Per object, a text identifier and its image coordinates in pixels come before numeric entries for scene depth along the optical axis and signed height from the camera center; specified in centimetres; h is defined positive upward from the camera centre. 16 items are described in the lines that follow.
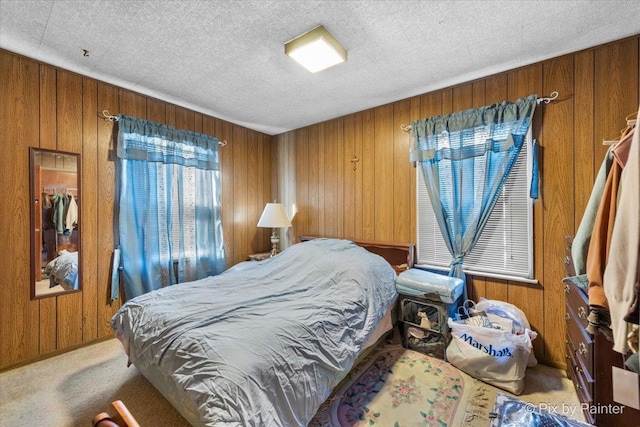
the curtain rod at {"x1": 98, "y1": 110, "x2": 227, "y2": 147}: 260 +95
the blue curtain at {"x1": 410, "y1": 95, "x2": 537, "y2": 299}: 227 +48
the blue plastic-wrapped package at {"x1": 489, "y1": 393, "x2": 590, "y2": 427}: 101 -82
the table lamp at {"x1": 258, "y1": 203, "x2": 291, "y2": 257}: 356 -8
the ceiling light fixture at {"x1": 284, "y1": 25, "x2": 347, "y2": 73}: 183 +120
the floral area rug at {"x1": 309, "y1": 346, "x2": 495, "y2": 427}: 164 -129
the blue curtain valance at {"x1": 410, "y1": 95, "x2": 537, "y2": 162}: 222 +75
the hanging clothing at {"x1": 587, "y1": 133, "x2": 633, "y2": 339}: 96 -14
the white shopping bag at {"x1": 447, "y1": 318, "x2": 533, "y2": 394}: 187 -106
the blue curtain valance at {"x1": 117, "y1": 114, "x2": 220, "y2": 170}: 267 +76
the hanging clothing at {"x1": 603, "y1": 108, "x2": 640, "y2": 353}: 63 -12
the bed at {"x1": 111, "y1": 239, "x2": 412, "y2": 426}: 118 -72
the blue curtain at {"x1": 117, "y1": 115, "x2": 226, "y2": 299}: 269 +6
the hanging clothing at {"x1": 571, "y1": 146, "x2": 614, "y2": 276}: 119 -6
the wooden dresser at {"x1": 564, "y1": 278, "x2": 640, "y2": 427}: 133 -90
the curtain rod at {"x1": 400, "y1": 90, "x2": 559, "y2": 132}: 215 +93
